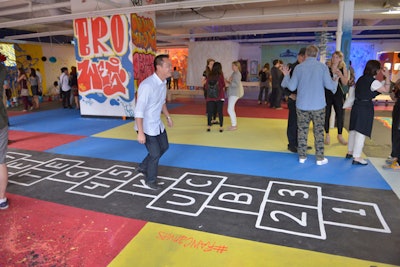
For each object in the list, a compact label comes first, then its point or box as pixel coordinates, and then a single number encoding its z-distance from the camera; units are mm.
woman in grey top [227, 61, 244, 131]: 6801
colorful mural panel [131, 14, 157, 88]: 8781
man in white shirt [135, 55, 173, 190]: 3500
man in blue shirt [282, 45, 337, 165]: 4445
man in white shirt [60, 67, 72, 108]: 11711
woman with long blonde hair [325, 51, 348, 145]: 5223
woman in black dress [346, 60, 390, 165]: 4363
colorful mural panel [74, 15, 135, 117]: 8789
